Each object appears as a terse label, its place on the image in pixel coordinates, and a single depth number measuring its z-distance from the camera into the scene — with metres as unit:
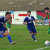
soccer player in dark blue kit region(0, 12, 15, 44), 18.75
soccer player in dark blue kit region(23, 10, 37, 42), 23.28
